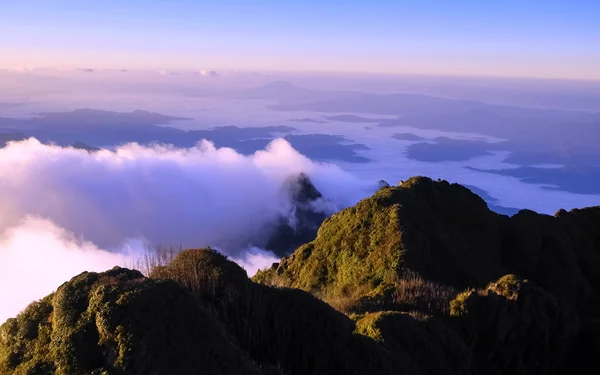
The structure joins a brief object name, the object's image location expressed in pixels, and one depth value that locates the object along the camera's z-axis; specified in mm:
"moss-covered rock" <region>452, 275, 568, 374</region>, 13320
